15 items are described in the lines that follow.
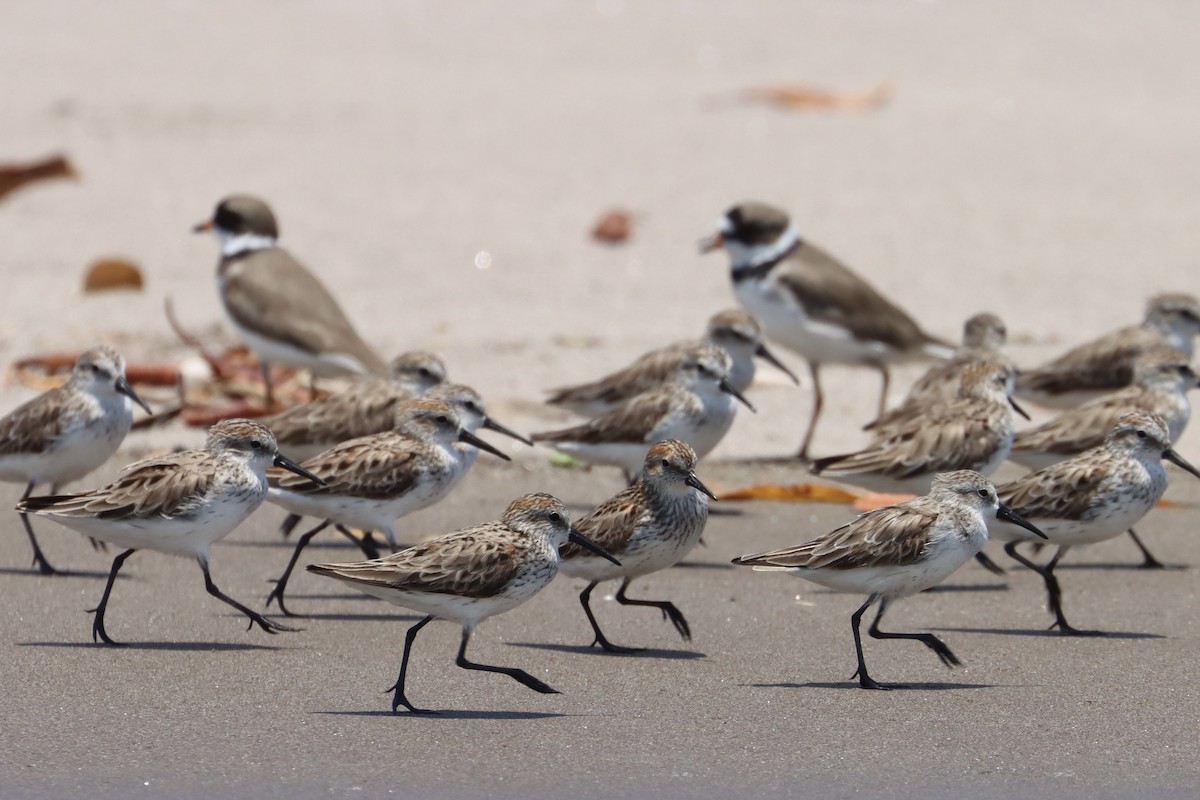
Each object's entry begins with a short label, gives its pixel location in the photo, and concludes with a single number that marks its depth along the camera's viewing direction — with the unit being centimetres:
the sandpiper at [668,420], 1855
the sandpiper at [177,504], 1407
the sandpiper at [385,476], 1559
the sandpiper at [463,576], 1262
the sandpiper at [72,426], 1659
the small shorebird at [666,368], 2006
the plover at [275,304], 2150
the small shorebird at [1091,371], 2083
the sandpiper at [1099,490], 1534
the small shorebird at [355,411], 1784
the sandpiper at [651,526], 1442
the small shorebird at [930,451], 1711
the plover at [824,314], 2272
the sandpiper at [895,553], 1353
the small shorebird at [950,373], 1906
